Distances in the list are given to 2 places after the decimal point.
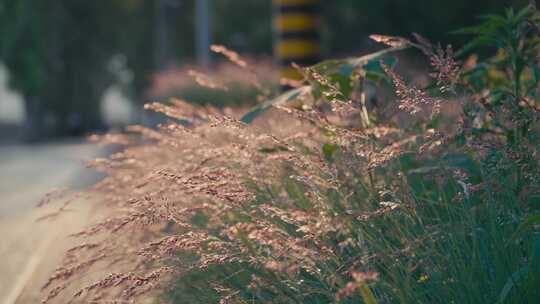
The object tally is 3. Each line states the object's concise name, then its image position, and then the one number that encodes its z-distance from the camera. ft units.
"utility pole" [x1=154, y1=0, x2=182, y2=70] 134.10
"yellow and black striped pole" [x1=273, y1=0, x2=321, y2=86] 28.91
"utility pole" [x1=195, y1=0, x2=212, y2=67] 92.94
